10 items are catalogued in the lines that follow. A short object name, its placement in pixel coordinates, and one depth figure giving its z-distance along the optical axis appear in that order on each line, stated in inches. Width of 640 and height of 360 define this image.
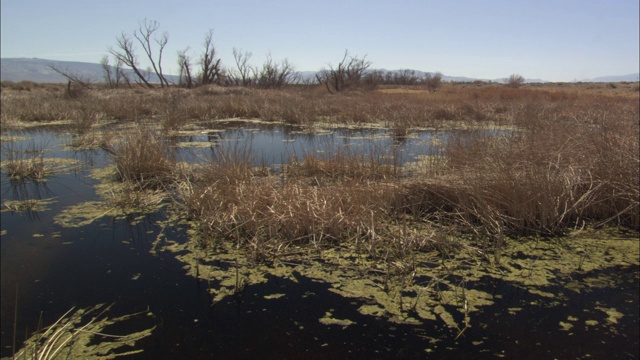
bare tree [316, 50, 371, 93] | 1109.1
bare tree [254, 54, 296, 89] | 1247.5
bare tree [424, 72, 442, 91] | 1182.5
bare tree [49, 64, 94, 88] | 779.7
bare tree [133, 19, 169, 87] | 1196.7
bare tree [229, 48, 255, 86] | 1270.9
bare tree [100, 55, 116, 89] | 1008.2
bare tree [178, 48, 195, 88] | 1118.5
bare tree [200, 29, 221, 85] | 1160.2
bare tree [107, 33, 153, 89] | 1134.8
